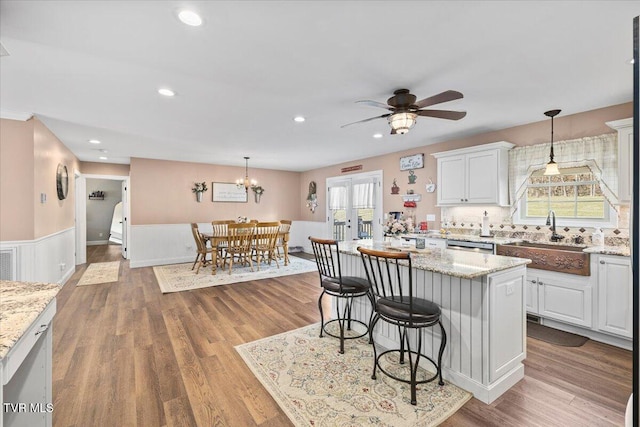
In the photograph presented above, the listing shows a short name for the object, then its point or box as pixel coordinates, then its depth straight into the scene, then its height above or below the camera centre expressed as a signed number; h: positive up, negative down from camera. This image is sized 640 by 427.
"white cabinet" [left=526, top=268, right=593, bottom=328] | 2.90 -0.93
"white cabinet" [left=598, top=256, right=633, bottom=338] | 2.67 -0.83
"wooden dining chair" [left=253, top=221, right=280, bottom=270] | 5.94 -0.63
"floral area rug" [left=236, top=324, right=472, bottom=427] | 1.83 -1.30
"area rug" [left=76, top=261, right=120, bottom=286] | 5.09 -1.22
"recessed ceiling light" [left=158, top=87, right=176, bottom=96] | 2.84 +1.16
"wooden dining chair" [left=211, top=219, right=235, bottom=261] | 5.58 -0.52
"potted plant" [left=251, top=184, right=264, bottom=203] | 8.02 +0.52
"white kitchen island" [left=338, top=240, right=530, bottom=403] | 1.97 -0.79
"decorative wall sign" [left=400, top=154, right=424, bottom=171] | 5.24 +0.85
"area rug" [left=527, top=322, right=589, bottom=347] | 2.83 -1.31
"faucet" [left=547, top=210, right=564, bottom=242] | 3.56 -0.24
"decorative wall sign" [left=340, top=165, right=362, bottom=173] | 6.67 +0.93
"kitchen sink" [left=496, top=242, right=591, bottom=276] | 2.90 -0.52
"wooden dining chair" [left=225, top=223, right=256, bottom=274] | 5.61 -0.57
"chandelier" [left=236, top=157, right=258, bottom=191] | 7.50 +0.75
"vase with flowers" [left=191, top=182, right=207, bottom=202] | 7.09 +0.49
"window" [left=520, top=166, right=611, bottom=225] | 3.38 +0.11
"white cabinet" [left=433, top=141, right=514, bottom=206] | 3.95 +0.47
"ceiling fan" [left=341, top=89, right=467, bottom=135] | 2.64 +0.87
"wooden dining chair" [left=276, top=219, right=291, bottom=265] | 6.30 -0.63
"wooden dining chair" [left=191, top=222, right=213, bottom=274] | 5.63 -0.71
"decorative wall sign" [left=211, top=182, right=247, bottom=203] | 7.41 +0.43
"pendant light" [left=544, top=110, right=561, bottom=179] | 3.30 +0.45
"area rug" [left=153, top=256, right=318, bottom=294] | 4.88 -1.24
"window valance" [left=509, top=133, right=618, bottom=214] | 3.17 +0.57
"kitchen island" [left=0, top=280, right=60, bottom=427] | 1.16 -0.66
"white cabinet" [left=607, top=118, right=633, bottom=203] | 2.82 +0.49
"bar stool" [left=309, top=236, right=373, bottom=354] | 2.55 -0.69
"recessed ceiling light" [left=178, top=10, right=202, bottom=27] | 1.72 +1.16
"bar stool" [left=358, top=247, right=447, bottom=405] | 1.93 -0.72
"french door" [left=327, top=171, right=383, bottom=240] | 6.30 +0.05
